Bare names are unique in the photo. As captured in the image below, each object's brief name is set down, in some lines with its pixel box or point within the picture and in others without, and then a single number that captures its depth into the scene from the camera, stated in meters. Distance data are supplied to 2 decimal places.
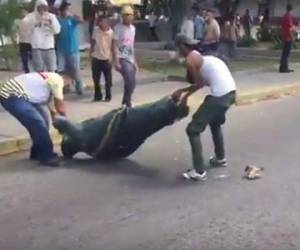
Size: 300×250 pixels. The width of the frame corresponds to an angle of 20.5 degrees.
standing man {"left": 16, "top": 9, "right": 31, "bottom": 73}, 16.52
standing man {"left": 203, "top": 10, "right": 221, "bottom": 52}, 20.78
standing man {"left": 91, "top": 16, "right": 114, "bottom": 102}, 14.19
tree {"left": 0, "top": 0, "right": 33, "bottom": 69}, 19.42
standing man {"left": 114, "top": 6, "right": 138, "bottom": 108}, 13.29
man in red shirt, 20.66
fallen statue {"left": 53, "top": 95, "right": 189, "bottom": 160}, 9.14
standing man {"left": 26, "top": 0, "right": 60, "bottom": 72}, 14.01
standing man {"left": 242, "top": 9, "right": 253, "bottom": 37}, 37.52
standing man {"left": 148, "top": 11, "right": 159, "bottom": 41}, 41.26
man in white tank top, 8.63
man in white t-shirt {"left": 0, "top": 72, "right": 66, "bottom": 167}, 9.22
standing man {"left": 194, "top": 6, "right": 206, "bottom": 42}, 24.86
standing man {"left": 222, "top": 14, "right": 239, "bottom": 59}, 24.89
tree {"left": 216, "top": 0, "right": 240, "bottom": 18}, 28.19
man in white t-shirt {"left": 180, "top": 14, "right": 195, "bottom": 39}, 20.15
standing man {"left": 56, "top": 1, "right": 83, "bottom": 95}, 14.73
